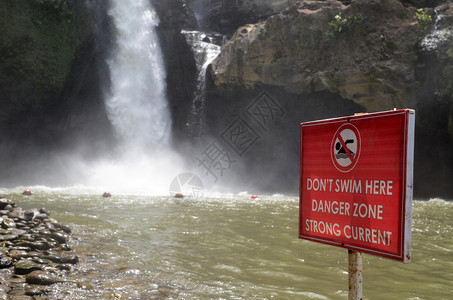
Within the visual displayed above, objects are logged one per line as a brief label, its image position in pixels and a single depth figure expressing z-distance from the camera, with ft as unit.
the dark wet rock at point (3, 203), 23.27
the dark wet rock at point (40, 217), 22.80
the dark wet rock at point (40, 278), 13.82
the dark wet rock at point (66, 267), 15.79
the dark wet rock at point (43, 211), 24.46
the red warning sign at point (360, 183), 5.60
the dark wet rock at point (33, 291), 12.80
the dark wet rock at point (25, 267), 14.62
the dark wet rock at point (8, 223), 19.65
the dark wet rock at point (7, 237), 17.56
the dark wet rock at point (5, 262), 15.03
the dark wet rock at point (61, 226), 22.66
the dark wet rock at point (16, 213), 22.02
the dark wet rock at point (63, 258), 16.23
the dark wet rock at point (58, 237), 19.57
